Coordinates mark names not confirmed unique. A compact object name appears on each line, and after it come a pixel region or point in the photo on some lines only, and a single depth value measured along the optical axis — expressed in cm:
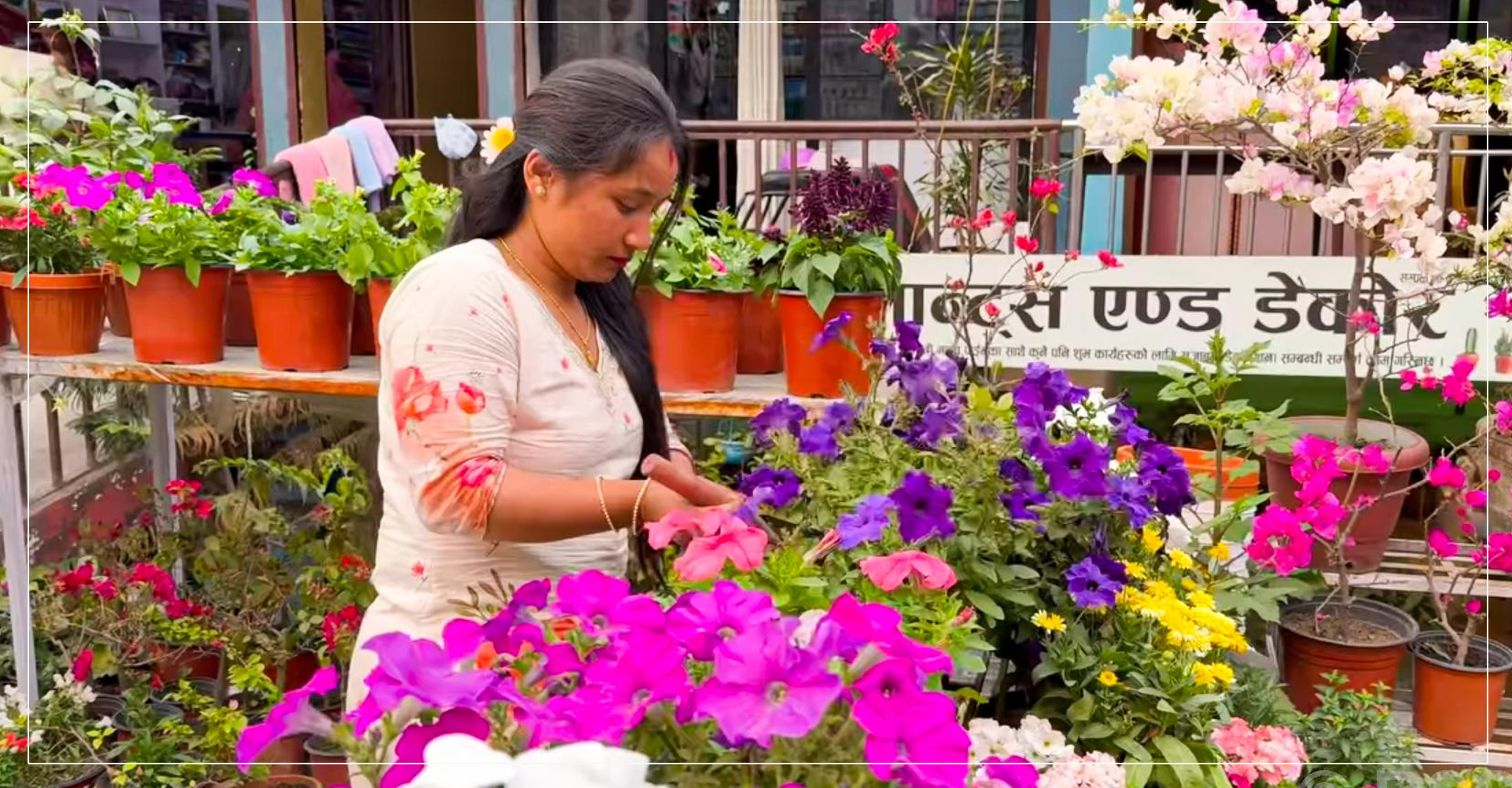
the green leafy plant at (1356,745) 167
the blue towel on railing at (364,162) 269
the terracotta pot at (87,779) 235
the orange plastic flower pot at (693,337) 221
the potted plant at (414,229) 235
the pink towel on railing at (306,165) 263
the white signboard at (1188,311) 172
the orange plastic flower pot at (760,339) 233
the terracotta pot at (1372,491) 211
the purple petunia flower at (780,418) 147
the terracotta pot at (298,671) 266
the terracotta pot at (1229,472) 204
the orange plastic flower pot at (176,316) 240
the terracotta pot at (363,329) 253
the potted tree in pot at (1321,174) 175
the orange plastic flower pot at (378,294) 234
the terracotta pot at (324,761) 218
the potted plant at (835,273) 207
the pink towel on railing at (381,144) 267
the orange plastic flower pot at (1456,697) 193
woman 112
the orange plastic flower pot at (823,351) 214
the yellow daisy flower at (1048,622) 114
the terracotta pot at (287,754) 230
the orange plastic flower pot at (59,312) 246
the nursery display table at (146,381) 224
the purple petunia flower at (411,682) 58
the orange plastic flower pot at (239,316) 261
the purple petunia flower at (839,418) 141
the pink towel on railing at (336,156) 264
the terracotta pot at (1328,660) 190
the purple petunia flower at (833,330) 159
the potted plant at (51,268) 245
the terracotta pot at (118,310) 266
